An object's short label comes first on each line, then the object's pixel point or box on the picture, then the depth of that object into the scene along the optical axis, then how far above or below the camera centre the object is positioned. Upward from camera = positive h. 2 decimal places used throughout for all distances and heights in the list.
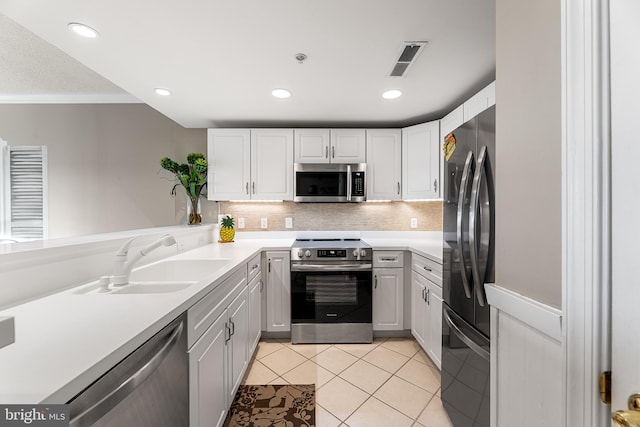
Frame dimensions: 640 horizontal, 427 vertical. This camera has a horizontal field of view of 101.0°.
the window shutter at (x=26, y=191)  3.22 +0.26
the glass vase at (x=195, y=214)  2.94 -0.01
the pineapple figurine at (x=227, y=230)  2.94 -0.19
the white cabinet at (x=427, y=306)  1.97 -0.76
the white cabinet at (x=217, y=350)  1.13 -0.73
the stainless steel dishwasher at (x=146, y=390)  0.61 -0.50
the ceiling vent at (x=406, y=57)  1.60 +1.02
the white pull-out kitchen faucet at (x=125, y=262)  1.26 -0.24
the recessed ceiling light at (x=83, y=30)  1.42 +1.01
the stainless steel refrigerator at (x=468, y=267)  1.16 -0.26
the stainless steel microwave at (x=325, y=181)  2.86 +0.35
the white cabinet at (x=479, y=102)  1.83 +0.84
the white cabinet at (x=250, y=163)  2.91 +0.55
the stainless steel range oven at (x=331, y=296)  2.51 -0.79
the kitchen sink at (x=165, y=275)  1.26 -0.39
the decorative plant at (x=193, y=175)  2.82 +0.41
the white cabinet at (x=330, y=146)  2.91 +0.75
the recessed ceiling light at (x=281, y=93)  2.20 +1.02
